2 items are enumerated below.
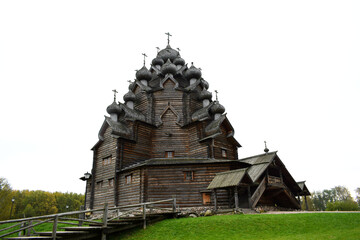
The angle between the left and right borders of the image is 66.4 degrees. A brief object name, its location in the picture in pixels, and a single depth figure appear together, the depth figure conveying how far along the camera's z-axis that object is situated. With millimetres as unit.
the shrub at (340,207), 36591
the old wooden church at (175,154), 22047
